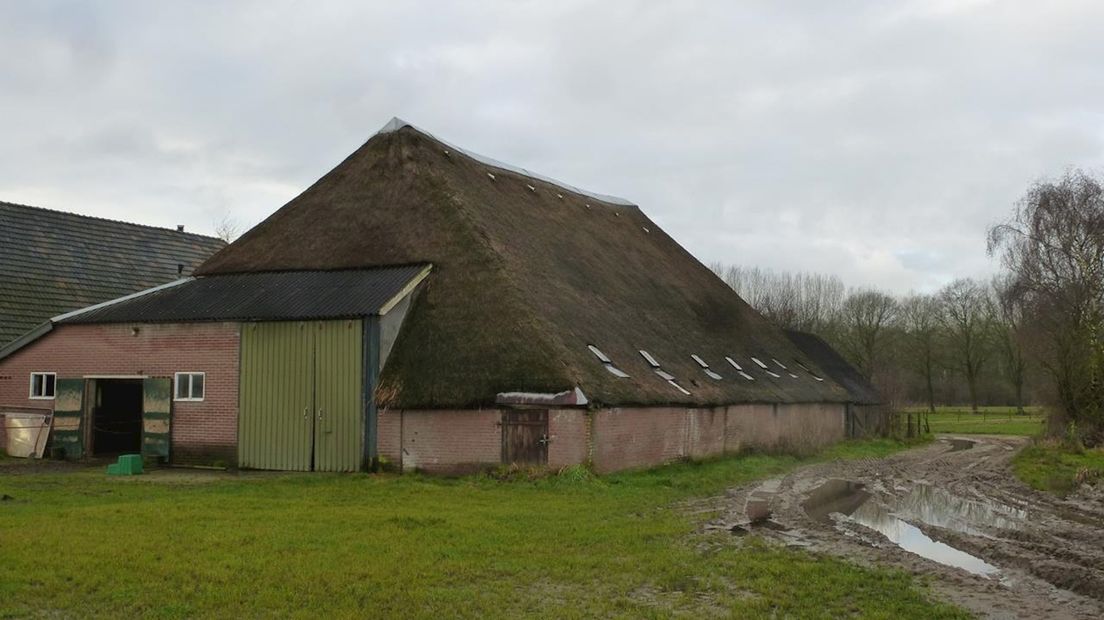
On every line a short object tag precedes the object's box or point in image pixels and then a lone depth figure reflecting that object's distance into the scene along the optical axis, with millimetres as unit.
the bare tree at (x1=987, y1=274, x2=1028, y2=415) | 66125
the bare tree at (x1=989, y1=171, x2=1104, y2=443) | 31516
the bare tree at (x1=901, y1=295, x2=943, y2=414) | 73250
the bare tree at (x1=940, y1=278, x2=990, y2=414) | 71500
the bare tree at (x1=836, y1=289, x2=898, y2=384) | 72688
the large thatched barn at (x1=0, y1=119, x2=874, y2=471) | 20250
